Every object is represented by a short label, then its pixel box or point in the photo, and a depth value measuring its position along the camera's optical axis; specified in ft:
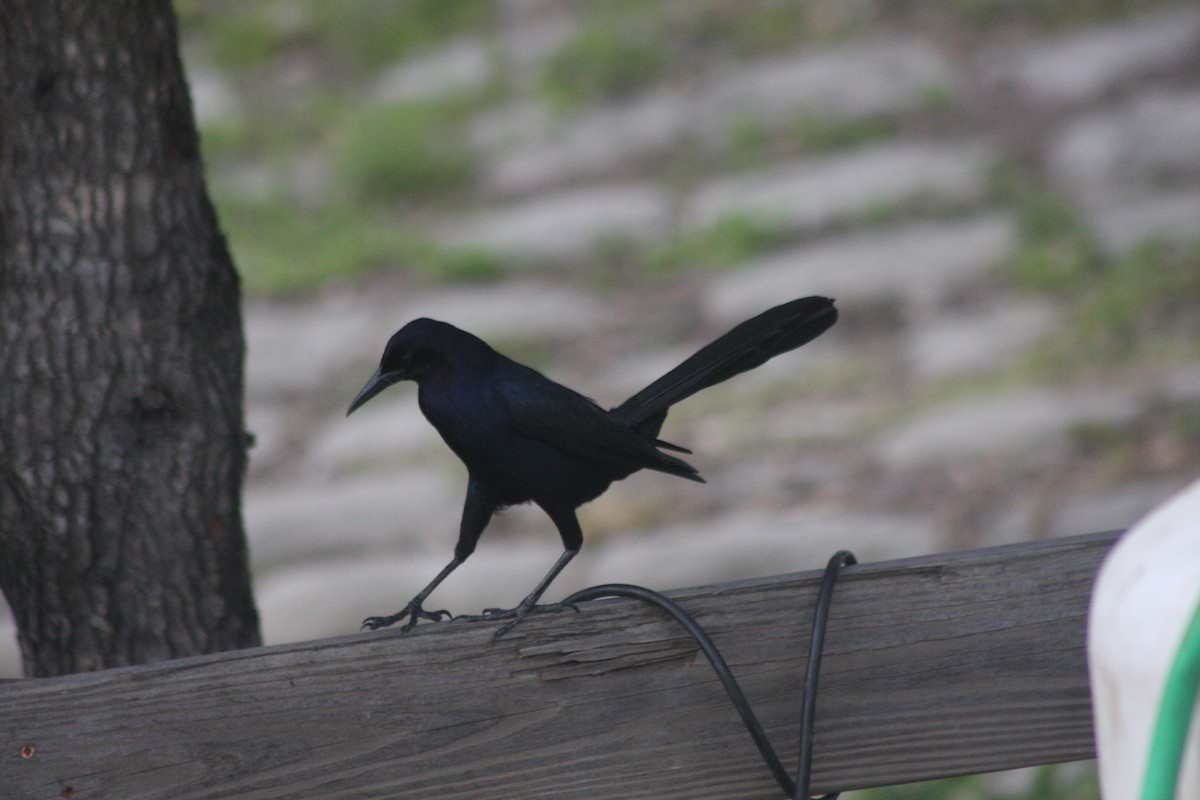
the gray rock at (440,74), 60.29
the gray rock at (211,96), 62.95
